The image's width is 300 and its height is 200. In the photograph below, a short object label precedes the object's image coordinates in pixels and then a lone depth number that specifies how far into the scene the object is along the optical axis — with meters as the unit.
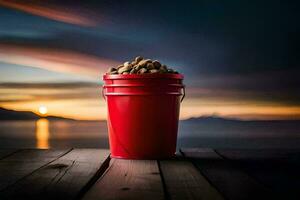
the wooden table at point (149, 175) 2.14
